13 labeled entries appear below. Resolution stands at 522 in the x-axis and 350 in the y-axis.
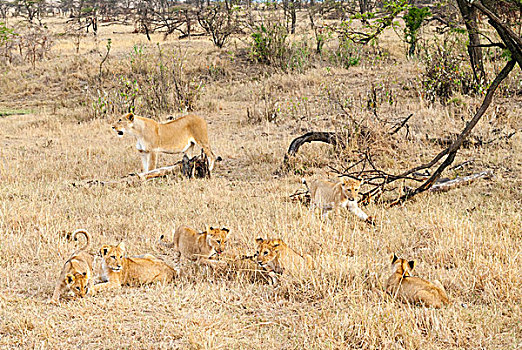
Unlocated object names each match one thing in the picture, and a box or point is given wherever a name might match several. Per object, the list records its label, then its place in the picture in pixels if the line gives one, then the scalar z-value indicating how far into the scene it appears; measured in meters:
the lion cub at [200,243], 12.31
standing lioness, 20.87
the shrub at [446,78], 29.67
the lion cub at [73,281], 10.57
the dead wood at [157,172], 20.30
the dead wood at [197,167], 20.87
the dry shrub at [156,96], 33.78
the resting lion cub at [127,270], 11.09
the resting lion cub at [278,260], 11.36
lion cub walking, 14.72
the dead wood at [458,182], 17.53
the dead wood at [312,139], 21.31
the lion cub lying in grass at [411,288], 9.93
